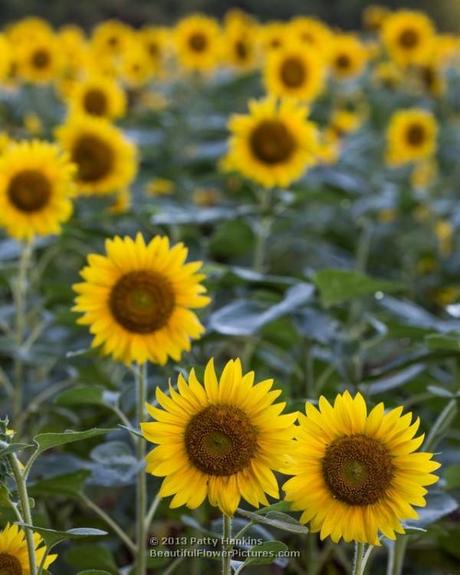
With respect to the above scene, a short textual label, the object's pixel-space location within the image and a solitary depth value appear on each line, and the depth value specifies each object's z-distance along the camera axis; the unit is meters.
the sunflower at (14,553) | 1.82
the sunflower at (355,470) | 1.78
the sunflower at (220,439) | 1.80
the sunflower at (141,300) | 2.12
